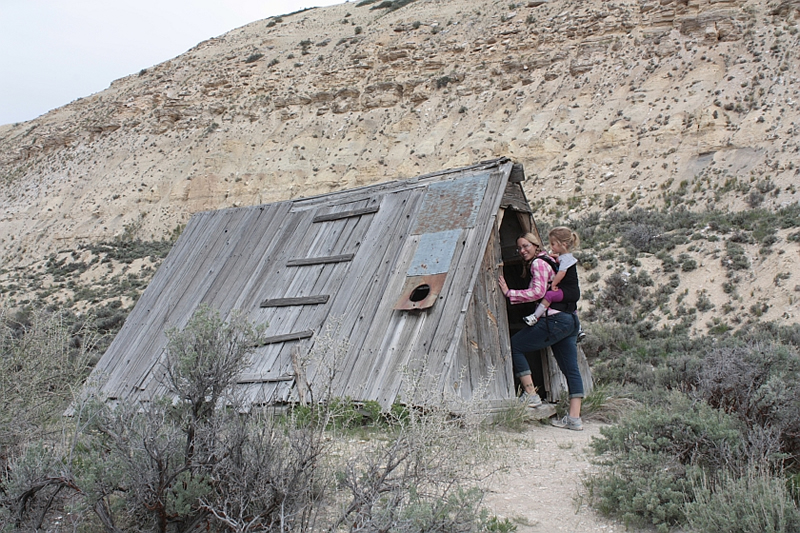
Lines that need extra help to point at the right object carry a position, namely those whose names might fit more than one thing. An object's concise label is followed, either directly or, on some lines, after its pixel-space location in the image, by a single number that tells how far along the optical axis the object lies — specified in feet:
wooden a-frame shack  19.25
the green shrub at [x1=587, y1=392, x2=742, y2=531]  11.77
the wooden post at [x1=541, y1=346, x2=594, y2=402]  22.53
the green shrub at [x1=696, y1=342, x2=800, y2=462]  13.44
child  18.95
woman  19.43
